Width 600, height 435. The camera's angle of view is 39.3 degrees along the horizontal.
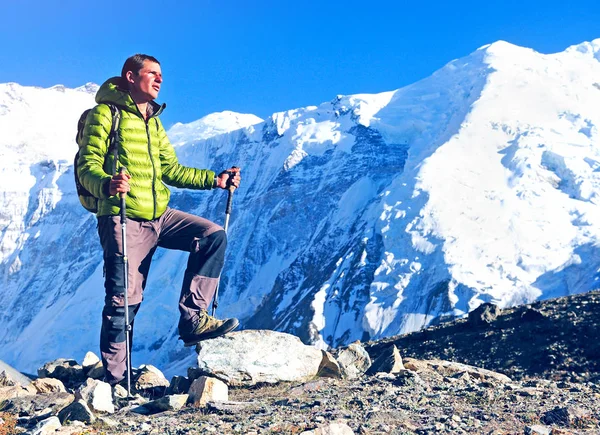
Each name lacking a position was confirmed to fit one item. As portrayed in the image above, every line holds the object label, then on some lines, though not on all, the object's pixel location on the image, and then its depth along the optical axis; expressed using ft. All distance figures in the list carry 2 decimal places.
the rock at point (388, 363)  38.92
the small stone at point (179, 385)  32.89
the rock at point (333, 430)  24.03
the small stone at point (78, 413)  26.43
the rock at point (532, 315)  65.46
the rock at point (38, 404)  29.25
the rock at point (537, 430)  24.99
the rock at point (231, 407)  28.30
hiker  30.86
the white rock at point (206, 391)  30.09
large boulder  33.83
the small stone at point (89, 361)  42.49
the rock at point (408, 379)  34.12
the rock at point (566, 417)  26.99
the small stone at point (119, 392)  31.27
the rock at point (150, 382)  35.04
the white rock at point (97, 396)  29.07
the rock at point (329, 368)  37.29
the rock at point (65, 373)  41.65
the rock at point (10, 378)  38.65
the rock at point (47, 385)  36.45
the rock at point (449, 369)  38.93
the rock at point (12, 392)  33.17
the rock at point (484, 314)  69.46
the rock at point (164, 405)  29.30
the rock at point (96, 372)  39.75
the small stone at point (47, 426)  23.87
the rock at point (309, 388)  32.05
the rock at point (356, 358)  42.06
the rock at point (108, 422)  26.13
